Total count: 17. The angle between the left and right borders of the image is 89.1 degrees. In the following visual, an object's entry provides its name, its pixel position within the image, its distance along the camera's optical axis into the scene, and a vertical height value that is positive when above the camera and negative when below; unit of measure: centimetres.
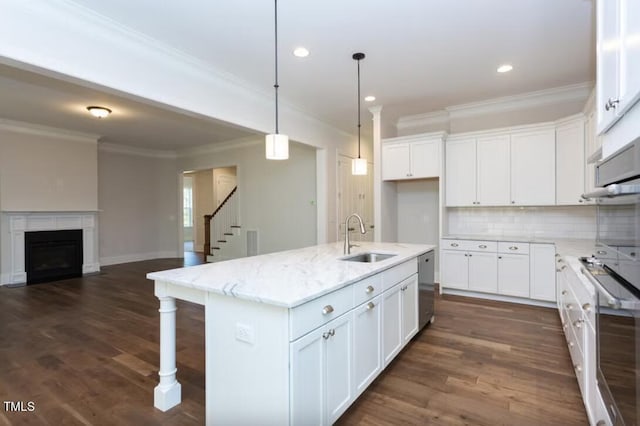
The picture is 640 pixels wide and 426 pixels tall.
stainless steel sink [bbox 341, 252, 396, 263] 313 -47
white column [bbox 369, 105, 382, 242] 528 +67
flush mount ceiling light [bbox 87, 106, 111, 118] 484 +150
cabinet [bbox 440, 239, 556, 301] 419 -81
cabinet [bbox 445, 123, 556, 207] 440 +59
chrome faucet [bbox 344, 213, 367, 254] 319 -38
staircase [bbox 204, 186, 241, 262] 770 -46
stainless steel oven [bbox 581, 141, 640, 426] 108 -32
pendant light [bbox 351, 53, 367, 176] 365 +49
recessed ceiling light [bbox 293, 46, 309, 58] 335 +165
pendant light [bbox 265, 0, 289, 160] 271 +53
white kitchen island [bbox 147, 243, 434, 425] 157 -70
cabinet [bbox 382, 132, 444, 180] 503 +84
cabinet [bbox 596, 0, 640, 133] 108 +58
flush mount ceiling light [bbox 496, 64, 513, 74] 378 +166
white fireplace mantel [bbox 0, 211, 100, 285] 577 -39
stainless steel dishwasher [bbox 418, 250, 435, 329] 327 -84
